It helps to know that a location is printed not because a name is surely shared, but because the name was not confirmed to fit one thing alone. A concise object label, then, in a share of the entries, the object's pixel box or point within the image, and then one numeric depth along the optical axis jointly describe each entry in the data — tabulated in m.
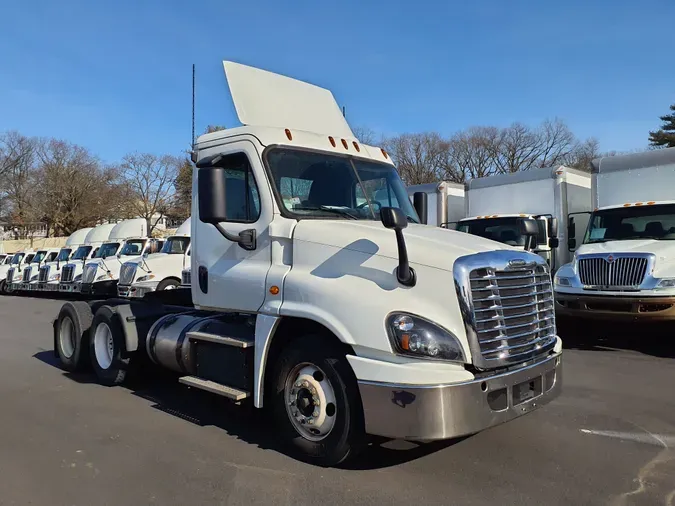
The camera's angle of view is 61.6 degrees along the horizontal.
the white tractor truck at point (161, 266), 15.05
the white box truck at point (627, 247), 8.48
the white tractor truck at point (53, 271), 21.94
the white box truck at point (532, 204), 12.00
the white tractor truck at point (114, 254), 17.92
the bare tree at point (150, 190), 55.50
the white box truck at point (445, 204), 14.26
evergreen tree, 44.88
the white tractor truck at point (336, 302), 3.75
